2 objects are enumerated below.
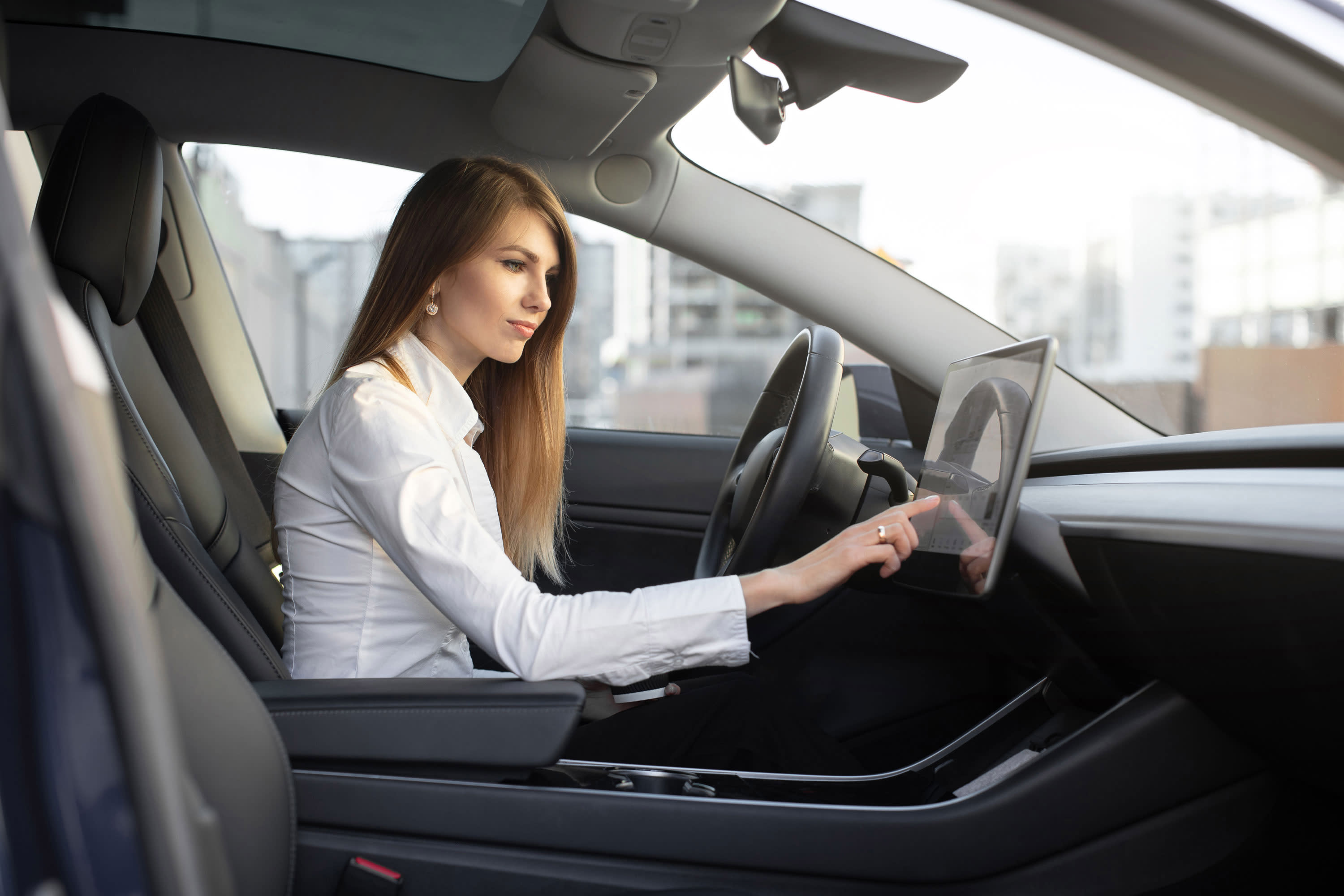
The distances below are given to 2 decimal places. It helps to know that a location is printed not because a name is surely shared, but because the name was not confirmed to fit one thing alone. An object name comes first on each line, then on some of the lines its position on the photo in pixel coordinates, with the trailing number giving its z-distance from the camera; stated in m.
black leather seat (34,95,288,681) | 1.07
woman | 1.00
